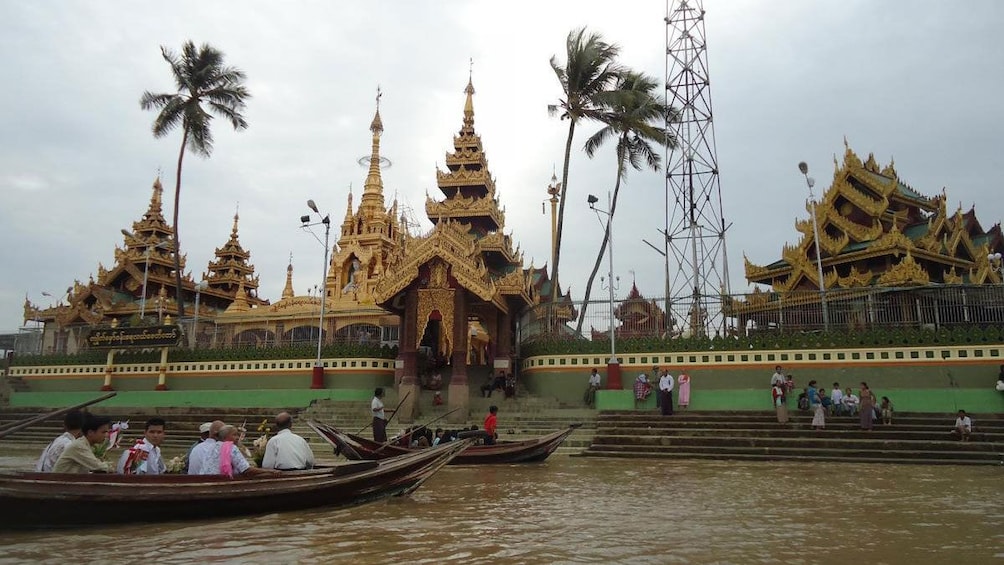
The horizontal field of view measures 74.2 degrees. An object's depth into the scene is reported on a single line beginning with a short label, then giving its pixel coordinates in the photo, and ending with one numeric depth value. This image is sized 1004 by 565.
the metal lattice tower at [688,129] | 27.14
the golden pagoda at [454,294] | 21.41
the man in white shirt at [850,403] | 16.94
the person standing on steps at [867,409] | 15.88
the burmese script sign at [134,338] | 26.55
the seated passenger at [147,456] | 7.44
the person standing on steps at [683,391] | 18.88
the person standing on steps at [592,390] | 20.56
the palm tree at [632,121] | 25.89
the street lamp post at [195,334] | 28.10
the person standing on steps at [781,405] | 16.80
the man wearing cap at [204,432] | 7.95
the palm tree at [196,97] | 29.95
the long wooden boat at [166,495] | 6.39
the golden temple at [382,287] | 21.77
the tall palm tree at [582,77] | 25.81
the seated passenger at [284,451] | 8.09
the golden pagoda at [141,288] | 38.34
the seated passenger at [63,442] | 6.66
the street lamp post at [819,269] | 20.61
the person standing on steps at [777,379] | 17.02
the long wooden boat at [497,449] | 12.41
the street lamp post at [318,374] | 23.67
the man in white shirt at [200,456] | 7.50
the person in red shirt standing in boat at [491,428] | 13.98
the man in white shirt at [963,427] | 15.05
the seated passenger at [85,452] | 6.71
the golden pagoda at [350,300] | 31.13
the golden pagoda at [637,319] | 22.20
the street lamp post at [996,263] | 25.02
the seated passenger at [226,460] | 7.39
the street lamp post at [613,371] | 20.78
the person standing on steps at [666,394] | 18.22
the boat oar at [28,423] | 6.44
